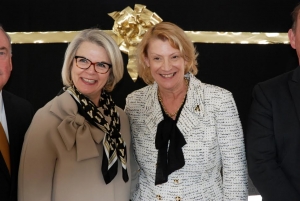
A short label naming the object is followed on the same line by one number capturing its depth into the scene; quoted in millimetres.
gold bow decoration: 2733
